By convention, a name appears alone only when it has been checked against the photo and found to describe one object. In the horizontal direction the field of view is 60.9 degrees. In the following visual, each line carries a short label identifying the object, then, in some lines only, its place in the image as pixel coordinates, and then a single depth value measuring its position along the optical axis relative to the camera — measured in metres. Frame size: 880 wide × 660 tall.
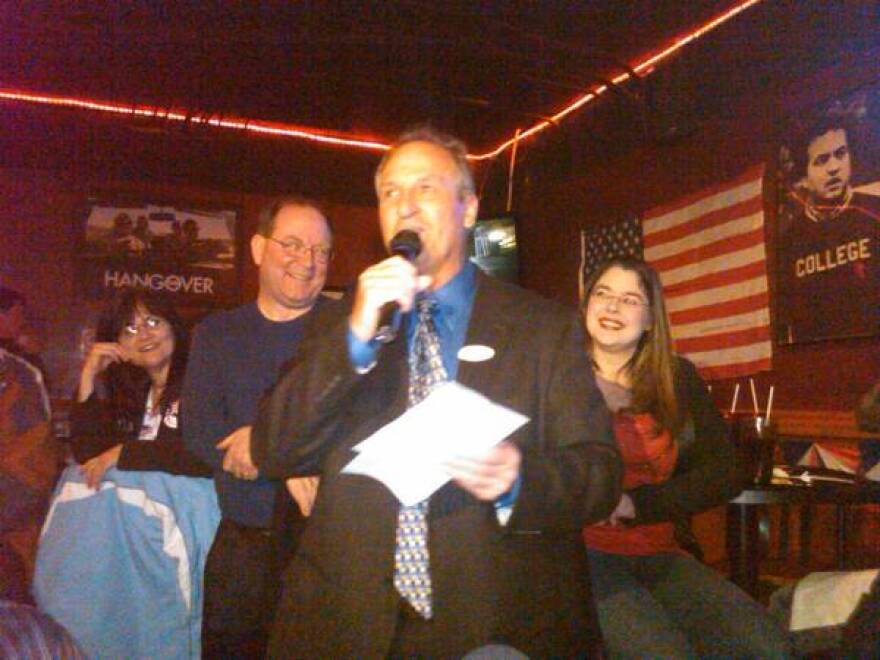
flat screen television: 6.16
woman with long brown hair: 1.94
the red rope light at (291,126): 5.00
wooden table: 2.28
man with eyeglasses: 2.08
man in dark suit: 1.28
